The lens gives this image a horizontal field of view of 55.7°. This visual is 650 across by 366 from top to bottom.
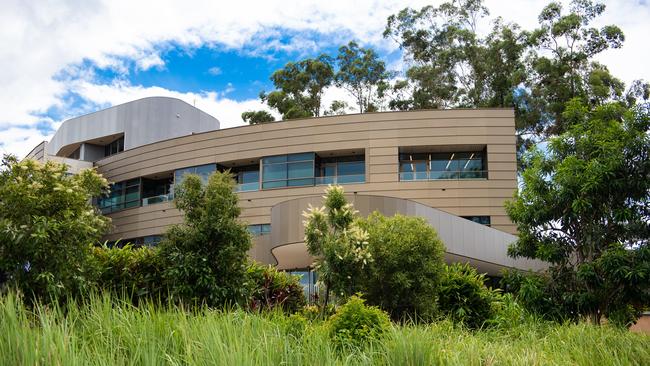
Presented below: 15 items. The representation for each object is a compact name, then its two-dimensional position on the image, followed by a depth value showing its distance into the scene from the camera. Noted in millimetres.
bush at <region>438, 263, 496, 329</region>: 15750
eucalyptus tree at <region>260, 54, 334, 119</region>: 50875
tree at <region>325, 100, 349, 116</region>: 52250
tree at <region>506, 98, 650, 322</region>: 13445
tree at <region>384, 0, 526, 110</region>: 44844
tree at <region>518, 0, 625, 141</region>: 41312
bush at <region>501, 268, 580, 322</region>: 14023
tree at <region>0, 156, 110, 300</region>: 10094
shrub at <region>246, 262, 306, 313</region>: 14508
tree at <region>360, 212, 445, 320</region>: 15227
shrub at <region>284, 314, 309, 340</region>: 7679
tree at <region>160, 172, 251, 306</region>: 12641
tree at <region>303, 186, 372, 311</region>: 14422
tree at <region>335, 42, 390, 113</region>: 51719
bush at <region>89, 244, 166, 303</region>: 12531
